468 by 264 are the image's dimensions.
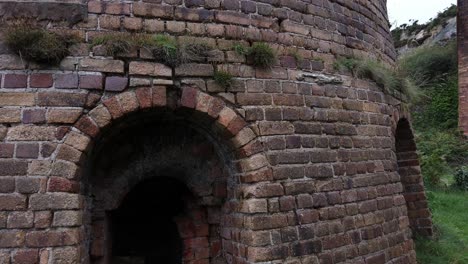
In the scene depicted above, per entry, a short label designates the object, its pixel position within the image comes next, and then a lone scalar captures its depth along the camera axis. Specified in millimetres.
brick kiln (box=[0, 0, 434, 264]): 2820
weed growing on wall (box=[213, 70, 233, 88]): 3236
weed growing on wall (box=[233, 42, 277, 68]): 3377
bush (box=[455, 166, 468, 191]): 11875
